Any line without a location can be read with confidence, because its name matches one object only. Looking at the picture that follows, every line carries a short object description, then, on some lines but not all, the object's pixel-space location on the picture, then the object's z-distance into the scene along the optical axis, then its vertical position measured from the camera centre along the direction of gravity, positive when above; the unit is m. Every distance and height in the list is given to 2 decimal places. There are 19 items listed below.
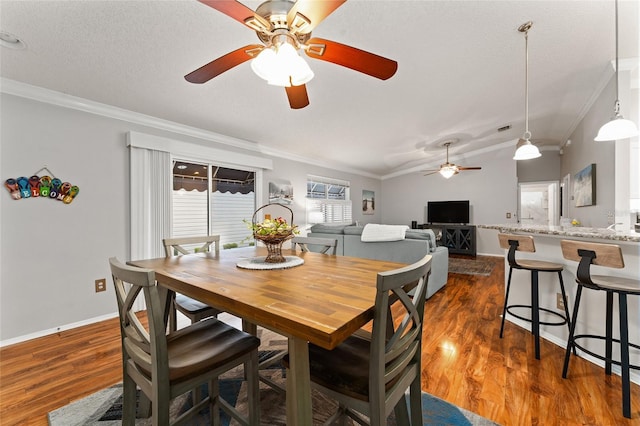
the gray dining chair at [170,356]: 0.94 -0.61
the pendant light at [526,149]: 2.43 +0.59
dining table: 0.82 -0.33
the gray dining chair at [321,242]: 2.15 -0.25
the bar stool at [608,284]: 1.47 -0.43
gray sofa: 3.39 -0.52
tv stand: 6.48 -0.65
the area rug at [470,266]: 4.91 -1.13
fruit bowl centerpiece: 1.61 -0.14
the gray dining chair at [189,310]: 1.67 -0.64
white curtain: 2.93 +0.15
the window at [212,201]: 3.50 +0.17
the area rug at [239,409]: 1.44 -1.15
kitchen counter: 1.73 -0.65
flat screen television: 6.83 +0.00
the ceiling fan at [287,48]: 1.13 +0.85
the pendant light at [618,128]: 1.82 +0.58
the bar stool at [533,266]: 2.03 -0.44
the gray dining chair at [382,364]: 0.86 -0.60
